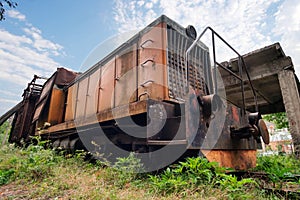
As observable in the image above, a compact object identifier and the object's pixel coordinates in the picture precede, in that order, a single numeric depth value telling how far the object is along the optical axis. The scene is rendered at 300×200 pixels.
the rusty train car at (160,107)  2.03
